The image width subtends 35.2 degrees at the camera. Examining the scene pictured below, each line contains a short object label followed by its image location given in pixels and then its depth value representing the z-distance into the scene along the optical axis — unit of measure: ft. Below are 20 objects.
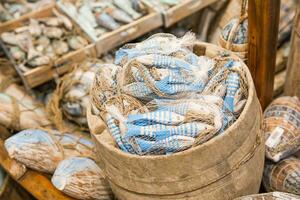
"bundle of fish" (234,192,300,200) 5.16
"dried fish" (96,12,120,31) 9.53
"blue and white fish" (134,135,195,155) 4.76
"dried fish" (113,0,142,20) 9.62
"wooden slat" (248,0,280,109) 5.98
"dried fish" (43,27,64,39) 9.82
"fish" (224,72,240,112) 5.11
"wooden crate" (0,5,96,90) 8.95
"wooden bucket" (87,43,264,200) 4.75
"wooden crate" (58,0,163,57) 9.18
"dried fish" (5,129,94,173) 6.68
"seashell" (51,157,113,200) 6.33
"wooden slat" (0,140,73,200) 6.58
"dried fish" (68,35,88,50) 9.42
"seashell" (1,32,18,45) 9.77
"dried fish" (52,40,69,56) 9.44
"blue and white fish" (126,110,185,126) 4.93
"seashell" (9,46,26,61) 9.42
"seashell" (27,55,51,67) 9.11
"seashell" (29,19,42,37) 9.91
